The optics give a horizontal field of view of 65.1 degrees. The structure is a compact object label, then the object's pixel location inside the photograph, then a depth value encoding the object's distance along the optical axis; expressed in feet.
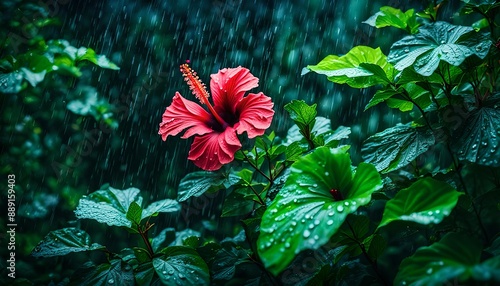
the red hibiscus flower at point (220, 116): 2.77
